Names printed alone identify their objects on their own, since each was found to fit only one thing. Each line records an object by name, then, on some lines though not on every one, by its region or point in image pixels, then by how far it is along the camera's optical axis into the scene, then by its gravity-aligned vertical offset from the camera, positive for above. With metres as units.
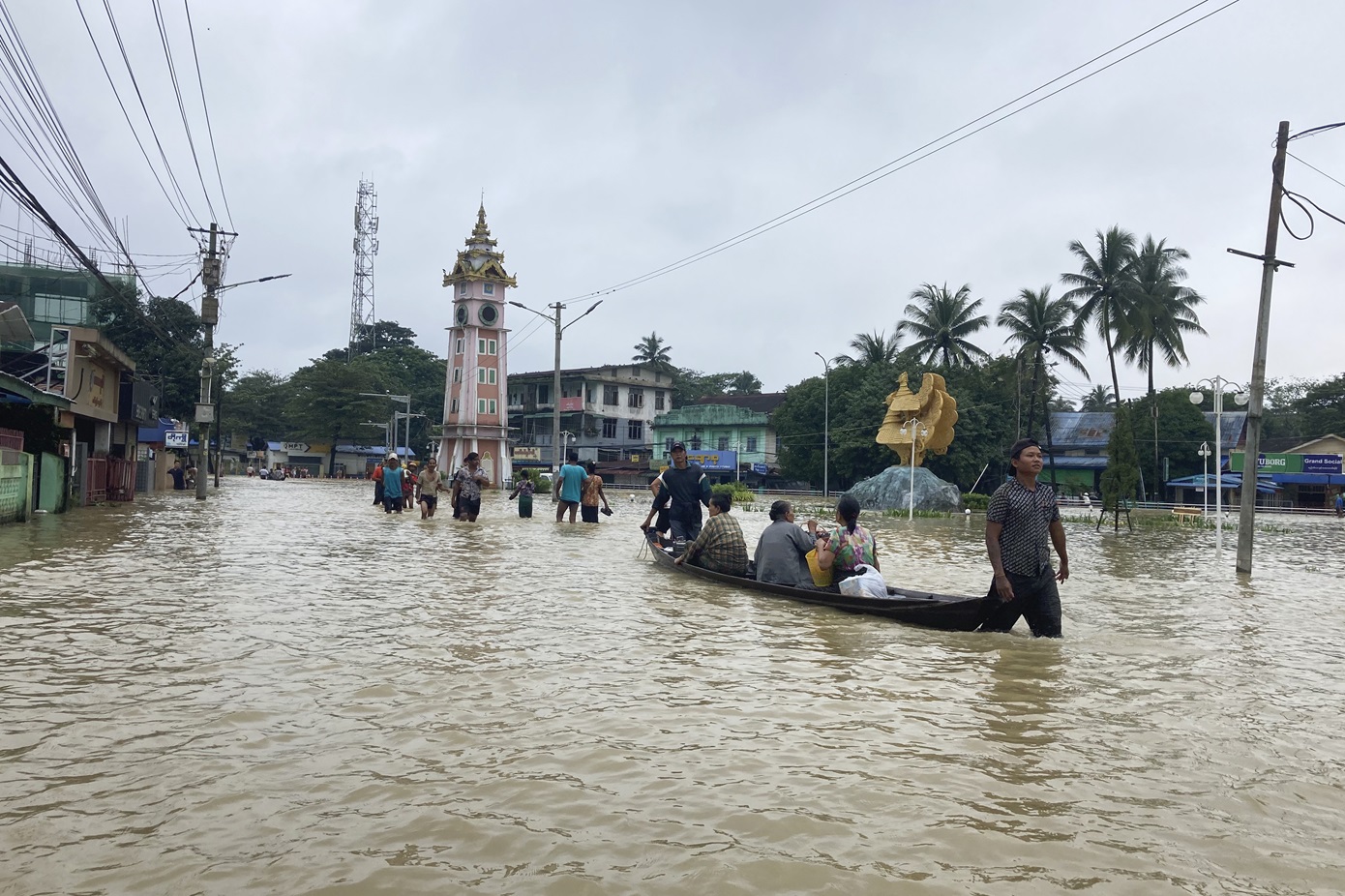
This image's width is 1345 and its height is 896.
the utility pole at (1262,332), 17.06 +2.49
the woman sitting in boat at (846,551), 10.91 -0.89
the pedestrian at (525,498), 26.86 -0.97
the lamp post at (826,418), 60.47 +3.11
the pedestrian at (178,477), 46.34 -1.00
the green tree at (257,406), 91.19 +4.67
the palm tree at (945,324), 56.25 +8.25
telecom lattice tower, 96.81 +19.33
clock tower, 69.12 +6.90
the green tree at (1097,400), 81.81 +6.12
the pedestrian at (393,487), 26.97 -0.72
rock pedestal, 41.66 -0.95
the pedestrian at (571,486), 23.94 -0.54
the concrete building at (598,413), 79.25 +4.11
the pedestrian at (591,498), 24.55 -0.86
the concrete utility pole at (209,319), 33.53 +4.57
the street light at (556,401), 40.75 +2.52
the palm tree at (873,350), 65.94 +7.93
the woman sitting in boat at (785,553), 11.51 -0.99
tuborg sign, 56.91 +0.80
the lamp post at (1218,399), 20.78 +1.69
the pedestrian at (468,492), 23.22 -0.70
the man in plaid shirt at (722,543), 12.65 -0.98
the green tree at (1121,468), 31.89 +0.18
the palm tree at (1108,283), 46.12 +8.88
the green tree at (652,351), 89.31 +10.15
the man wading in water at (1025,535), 8.12 -0.52
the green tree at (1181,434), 59.97 +2.45
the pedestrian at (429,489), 24.84 -0.70
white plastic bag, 10.38 -1.21
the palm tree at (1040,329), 49.47 +7.24
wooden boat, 9.12 -1.36
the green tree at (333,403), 80.31 +4.43
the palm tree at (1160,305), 45.03 +7.87
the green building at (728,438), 74.00 +2.08
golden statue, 38.75 +2.01
